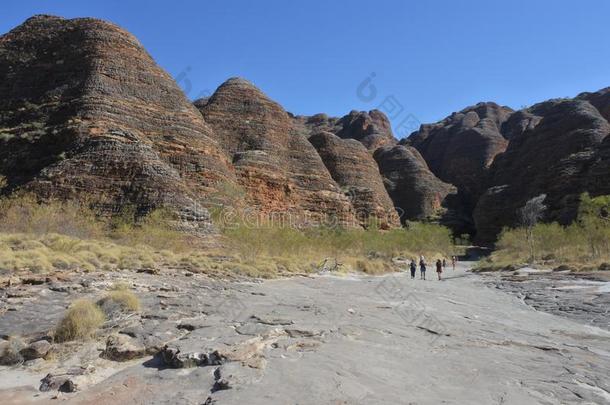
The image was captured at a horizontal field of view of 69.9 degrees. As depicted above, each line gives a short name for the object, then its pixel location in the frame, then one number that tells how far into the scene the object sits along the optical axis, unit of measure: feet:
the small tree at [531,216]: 144.87
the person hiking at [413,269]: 94.53
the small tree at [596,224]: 114.19
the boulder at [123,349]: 21.94
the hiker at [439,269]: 94.86
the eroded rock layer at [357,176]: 216.74
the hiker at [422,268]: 94.65
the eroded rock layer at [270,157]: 159.02
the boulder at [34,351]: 22.38
